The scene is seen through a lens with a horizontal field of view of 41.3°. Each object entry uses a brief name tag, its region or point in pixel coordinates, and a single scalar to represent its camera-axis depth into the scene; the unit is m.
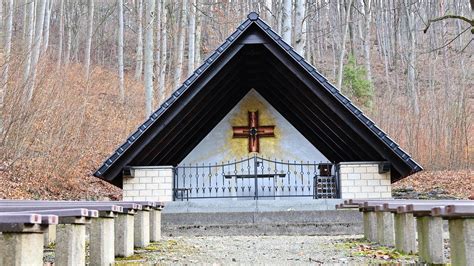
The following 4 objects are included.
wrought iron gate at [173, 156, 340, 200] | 13.91
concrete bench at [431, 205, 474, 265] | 4.04
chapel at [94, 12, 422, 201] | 12.21
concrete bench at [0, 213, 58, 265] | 3.69
